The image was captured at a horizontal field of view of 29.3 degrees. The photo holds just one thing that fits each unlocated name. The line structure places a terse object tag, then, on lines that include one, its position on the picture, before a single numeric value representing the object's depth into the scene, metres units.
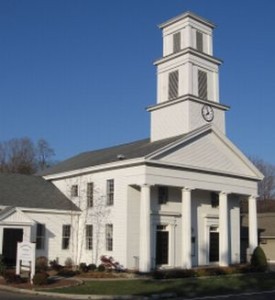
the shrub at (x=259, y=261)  35.84
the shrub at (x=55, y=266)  32.22
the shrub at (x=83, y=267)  31.94
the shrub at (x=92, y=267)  32.86
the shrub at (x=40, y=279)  23.88
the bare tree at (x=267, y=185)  93.12
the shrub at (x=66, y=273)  29.66
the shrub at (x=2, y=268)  27.60
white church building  33.53
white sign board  25.09
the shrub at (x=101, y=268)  31.99
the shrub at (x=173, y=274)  29.22
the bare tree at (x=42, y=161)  84.01
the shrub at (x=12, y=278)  24.44
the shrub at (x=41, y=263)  31.34
